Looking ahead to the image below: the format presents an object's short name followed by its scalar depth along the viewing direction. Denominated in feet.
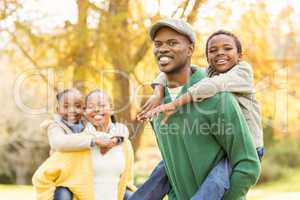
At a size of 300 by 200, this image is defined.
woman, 11.18
